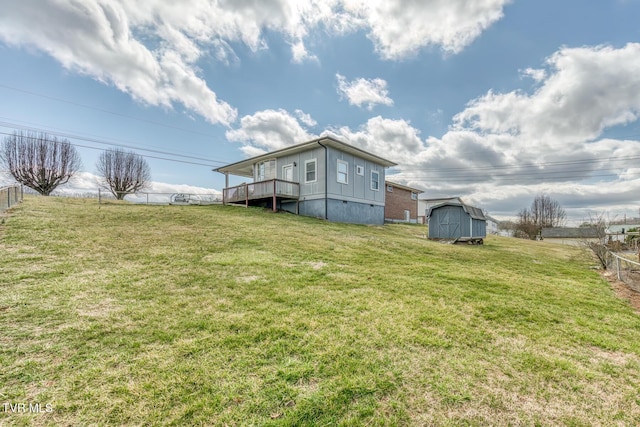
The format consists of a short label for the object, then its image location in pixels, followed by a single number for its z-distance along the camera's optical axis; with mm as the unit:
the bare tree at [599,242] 9094
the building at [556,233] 39506
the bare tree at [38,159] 24594
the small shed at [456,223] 14508
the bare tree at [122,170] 29297
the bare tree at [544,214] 44459
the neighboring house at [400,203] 25922
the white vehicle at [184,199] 21978
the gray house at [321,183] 16109
